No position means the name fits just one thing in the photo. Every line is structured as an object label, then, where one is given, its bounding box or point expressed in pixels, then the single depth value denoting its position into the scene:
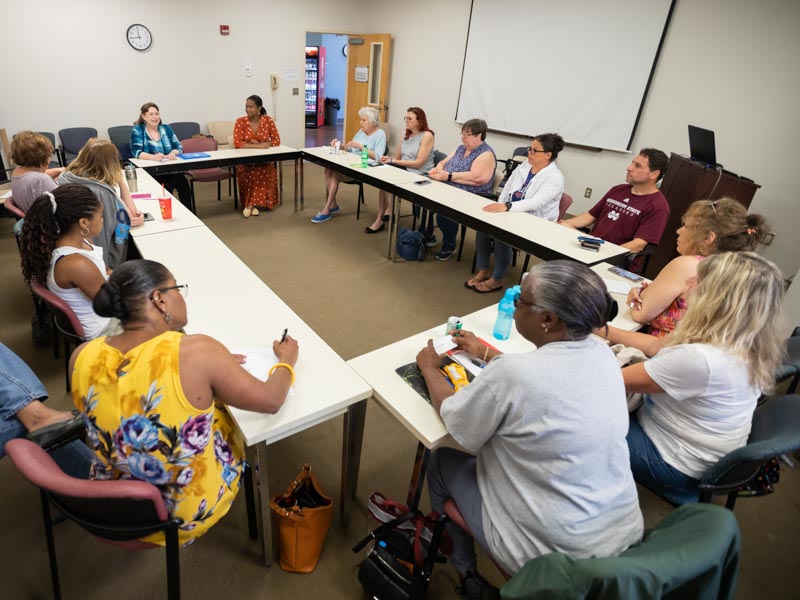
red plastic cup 2.91
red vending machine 10.67
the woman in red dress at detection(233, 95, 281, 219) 5.16
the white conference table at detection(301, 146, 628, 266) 2.89
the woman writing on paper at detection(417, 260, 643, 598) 1.07
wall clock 5.93
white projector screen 4.82
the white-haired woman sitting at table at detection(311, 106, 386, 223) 4.91
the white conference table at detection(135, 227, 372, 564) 1.40
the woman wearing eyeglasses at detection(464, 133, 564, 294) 3.34
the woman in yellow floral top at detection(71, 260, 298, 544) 1.08
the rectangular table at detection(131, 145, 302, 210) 4.22
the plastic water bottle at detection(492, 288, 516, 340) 1.89
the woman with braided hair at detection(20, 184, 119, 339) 1.87
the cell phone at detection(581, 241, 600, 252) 2.89
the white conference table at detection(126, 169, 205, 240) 2.79
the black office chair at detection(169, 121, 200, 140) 6.50
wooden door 7.72
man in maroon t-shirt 2.98
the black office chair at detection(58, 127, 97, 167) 5.67
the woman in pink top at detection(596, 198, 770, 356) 1.90
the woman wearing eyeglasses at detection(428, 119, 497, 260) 4.06
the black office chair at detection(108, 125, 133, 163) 5.91
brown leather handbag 1.59
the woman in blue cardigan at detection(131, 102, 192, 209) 4.33
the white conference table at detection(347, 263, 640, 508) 1.43
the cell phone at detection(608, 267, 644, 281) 2.62
